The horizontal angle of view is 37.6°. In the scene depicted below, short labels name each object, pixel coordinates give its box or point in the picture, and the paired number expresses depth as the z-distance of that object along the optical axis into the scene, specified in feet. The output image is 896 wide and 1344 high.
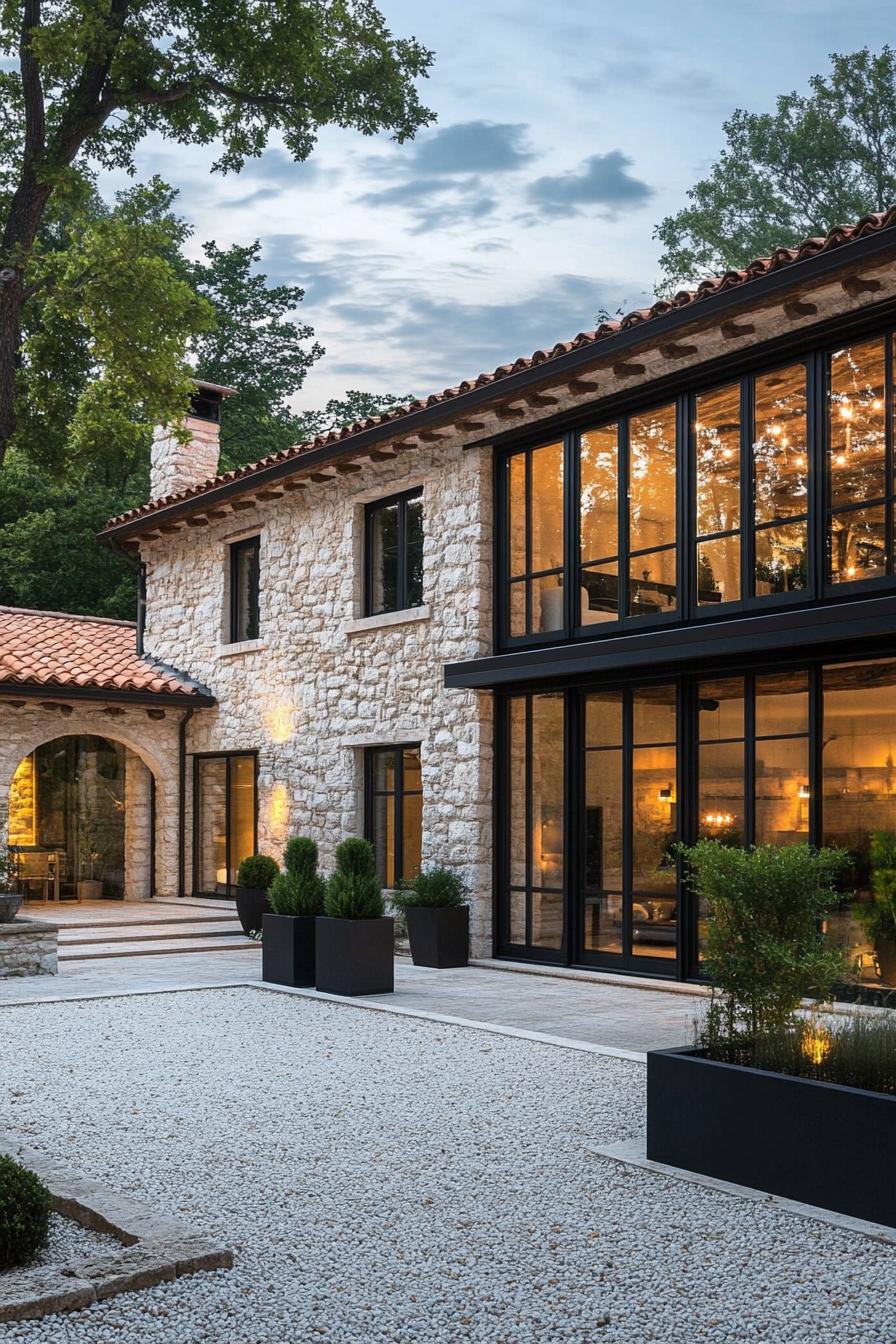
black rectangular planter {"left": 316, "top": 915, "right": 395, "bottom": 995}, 33.76
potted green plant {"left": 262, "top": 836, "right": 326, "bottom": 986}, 35.55
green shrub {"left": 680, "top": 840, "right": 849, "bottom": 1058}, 17.80
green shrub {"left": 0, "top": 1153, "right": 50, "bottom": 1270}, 13.35
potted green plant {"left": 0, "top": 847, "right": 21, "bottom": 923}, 37.78
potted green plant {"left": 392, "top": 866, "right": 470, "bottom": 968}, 39.96
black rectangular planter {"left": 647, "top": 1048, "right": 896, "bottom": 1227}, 15.24
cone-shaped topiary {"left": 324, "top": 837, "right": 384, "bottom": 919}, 33.91
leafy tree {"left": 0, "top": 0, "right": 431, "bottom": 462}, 18.97
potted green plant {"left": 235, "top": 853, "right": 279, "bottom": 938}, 46.11
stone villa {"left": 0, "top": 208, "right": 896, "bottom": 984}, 32.09
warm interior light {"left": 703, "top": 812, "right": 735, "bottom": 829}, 34.55
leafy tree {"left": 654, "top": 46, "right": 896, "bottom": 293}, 88.43
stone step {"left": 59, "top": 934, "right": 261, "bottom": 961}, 42.24
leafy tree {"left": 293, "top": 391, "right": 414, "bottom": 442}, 108.47
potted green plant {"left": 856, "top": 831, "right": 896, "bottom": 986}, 30.09
